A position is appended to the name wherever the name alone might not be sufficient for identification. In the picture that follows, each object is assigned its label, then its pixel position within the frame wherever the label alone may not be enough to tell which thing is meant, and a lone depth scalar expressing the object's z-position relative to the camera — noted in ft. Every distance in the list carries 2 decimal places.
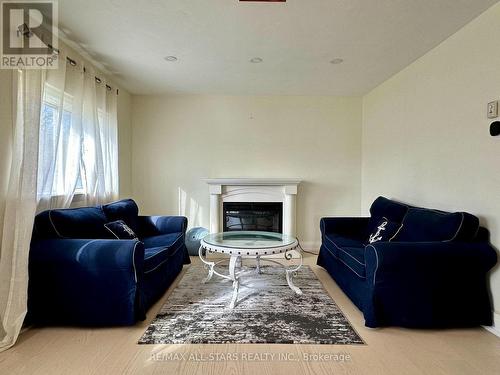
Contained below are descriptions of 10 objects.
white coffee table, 8.43
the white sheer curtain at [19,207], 6.23
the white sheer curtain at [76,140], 7.97
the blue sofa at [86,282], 6.80
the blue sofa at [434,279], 6.82
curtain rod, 7.82
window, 7.73
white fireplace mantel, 13.85
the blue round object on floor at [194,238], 13.52
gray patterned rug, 6.57
